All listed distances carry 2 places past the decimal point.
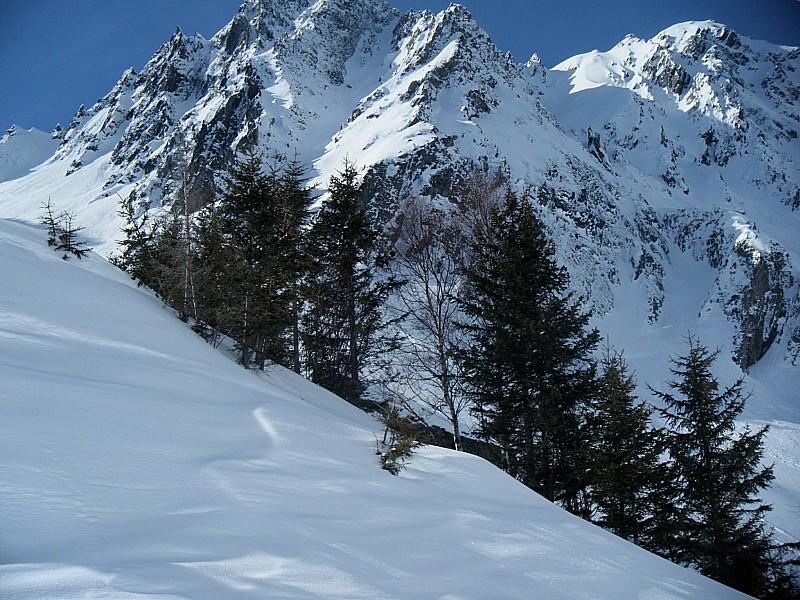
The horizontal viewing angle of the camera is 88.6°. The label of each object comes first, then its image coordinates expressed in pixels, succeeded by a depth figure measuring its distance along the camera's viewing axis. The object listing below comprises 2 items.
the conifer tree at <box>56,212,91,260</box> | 11.72
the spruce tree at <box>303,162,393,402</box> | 15.34
